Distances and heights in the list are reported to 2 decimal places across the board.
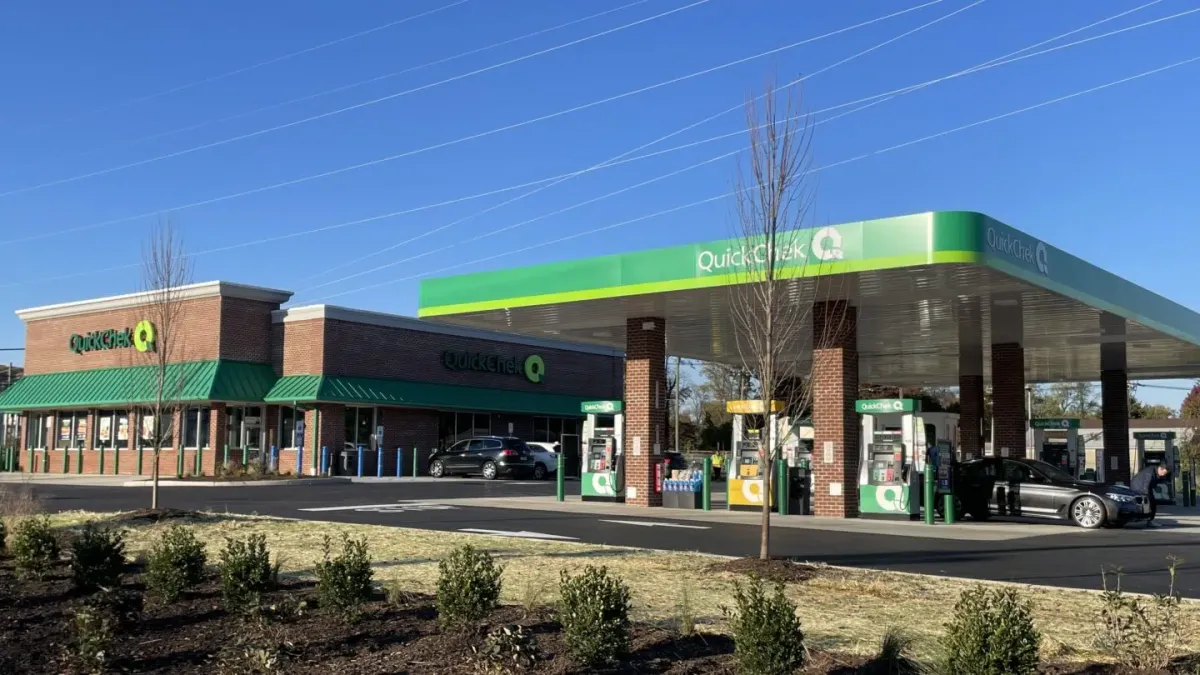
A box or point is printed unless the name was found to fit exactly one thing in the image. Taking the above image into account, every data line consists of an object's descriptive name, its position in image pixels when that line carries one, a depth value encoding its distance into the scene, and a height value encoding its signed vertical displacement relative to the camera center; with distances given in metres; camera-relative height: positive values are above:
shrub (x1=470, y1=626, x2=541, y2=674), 6.76 -1.42
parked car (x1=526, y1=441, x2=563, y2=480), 40.19 -1.28
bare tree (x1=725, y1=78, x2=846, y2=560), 12.26 +1.50
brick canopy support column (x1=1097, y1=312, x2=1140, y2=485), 32.06 +0.42
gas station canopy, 18.02 +2.60
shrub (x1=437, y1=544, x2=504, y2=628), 7.86 -1.20
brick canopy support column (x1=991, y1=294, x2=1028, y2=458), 28.98 +0.83
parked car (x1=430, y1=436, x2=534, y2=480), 38.94 -1.20
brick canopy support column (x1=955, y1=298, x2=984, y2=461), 33.41 +0.82
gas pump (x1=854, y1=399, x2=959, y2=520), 20.98 -0.58
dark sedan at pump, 20.75 -1.28
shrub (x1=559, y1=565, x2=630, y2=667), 6.94 -1.25
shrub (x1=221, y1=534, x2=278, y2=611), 8.59 -1.23
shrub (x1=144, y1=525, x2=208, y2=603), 9.12 -1.22
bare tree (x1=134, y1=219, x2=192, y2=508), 18.66 +1.87
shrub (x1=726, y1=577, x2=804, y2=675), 6.42 -1.25
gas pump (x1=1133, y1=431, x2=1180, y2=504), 30.38 -0.84
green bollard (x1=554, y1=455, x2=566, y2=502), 25.11 -1.28
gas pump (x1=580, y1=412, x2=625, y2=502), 25.34 -0.89
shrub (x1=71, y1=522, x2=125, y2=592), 9.67 -1.25
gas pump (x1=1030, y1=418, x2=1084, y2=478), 32.12 -0.55
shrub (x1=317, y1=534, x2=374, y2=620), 8.37 -1.23
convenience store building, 39.78 +1.46
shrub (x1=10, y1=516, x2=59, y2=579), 10.40 -1.23
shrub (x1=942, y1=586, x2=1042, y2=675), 6.15 -1.21
